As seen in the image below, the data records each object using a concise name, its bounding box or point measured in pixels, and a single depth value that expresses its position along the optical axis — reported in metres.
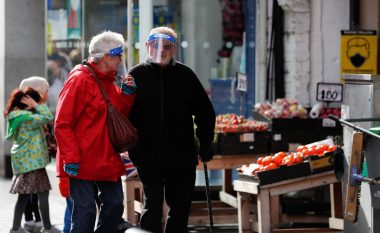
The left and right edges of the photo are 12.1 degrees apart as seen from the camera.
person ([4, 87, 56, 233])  18.29
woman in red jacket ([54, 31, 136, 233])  12.91
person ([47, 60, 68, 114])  27.56
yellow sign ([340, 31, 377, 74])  19.75
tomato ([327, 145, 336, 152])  15.54
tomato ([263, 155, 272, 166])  15.76
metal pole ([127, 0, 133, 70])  20.36
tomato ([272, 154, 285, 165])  15.69
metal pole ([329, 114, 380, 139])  12.57
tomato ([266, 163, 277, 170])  15.45
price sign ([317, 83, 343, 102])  20.56
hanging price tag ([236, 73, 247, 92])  21.72
